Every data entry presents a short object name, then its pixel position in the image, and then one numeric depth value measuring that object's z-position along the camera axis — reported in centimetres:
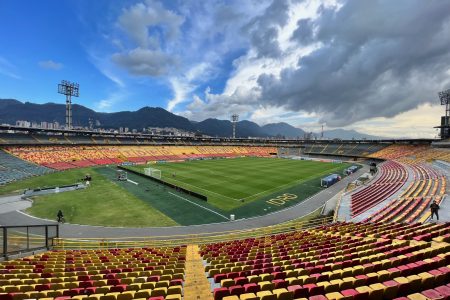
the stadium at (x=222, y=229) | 909
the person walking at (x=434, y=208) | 1855
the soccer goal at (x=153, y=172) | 5498
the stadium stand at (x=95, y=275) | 895
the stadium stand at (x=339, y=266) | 784
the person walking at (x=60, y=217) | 2678
